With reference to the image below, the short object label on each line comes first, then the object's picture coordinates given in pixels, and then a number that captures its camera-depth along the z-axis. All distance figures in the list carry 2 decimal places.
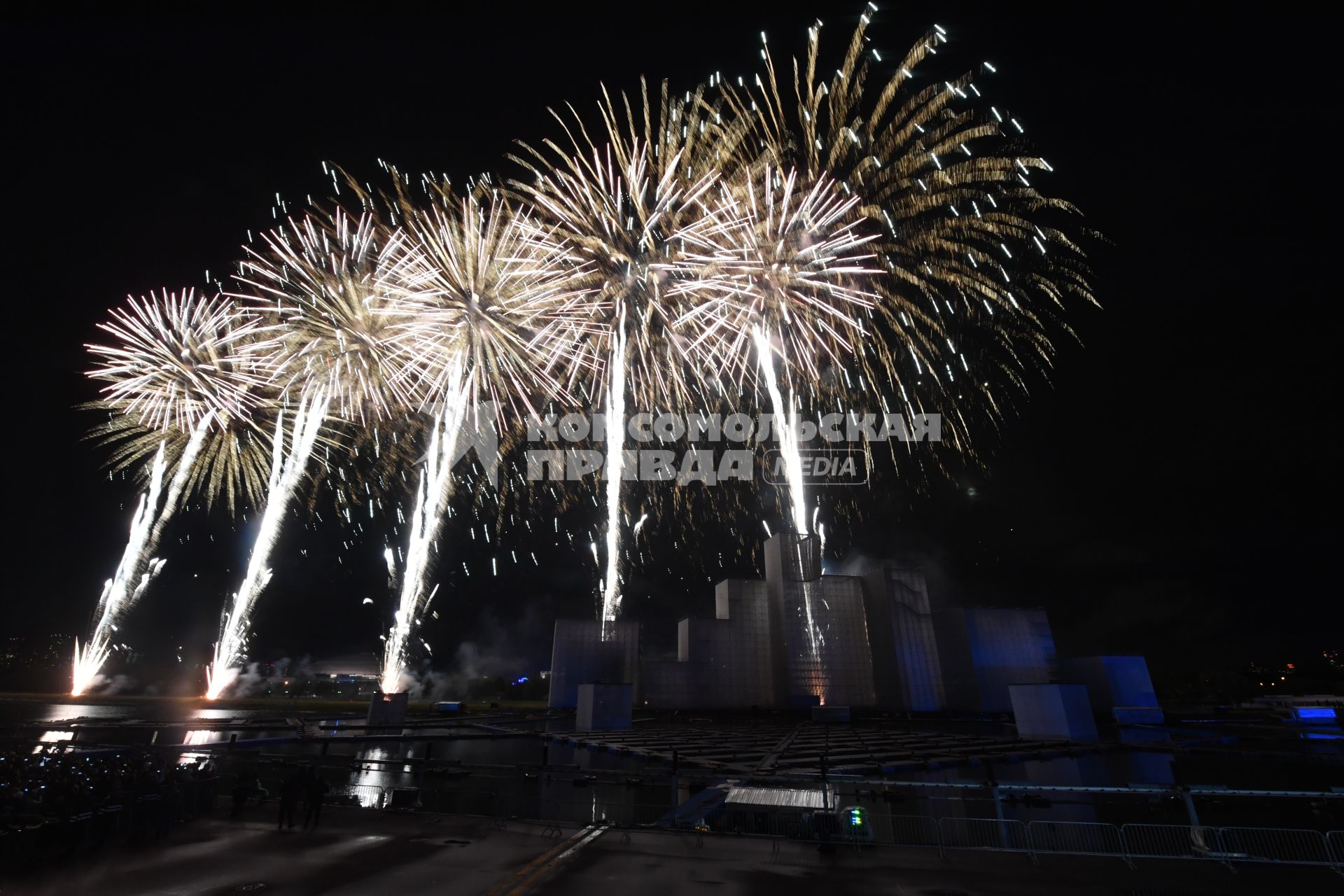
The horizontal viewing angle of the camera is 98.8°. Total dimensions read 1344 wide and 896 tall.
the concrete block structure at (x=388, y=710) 47.12
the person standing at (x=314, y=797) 15.34
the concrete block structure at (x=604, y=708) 50.75
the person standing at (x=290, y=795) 14.88
